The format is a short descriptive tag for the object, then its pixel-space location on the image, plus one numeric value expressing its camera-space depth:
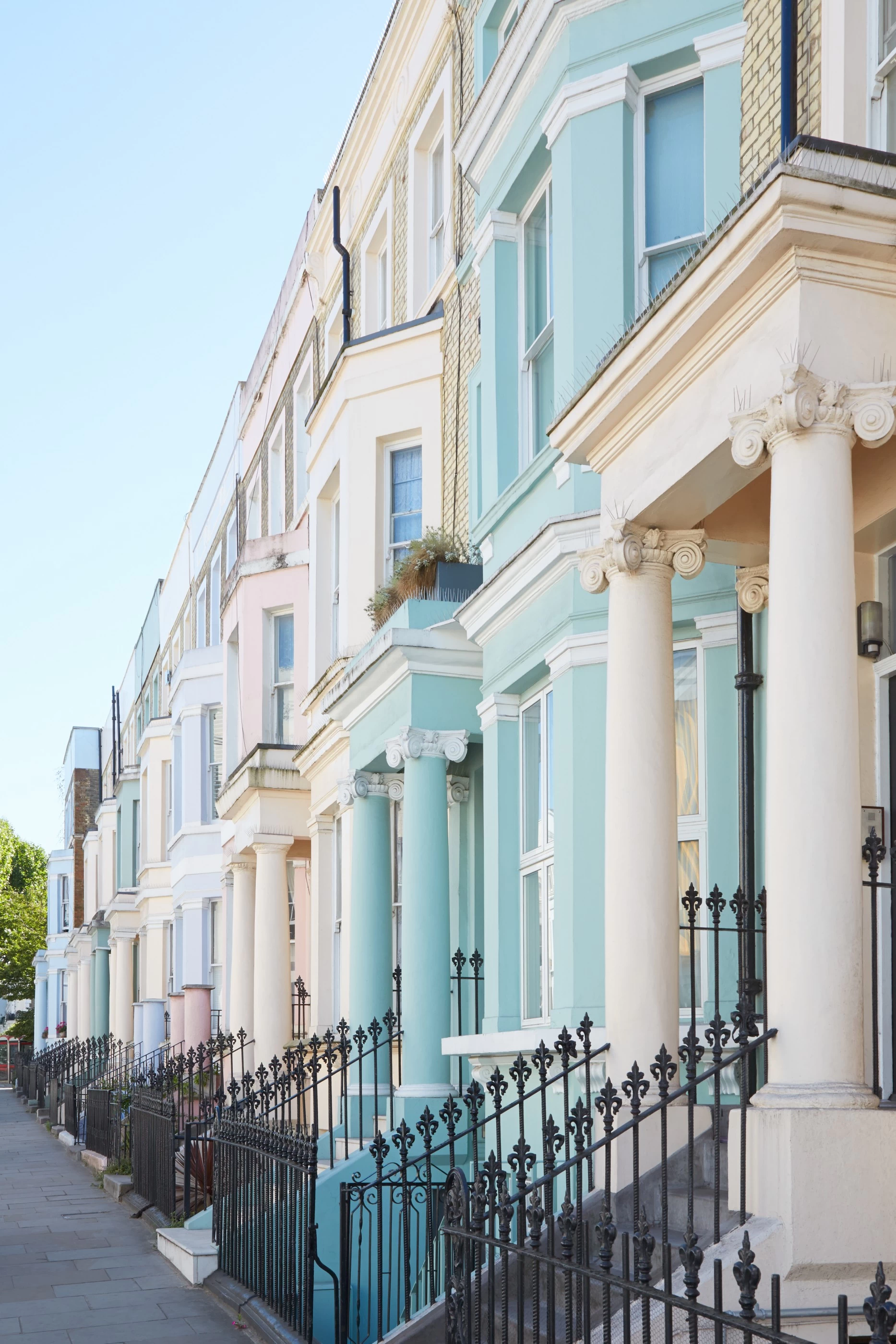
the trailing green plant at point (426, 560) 12.01
